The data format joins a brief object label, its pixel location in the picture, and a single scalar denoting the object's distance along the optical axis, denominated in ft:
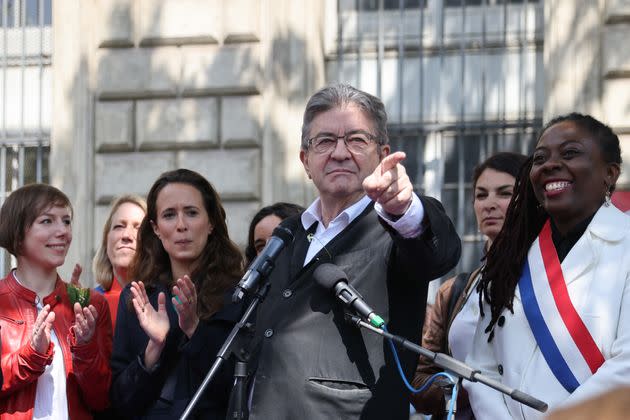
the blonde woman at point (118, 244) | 22.33
